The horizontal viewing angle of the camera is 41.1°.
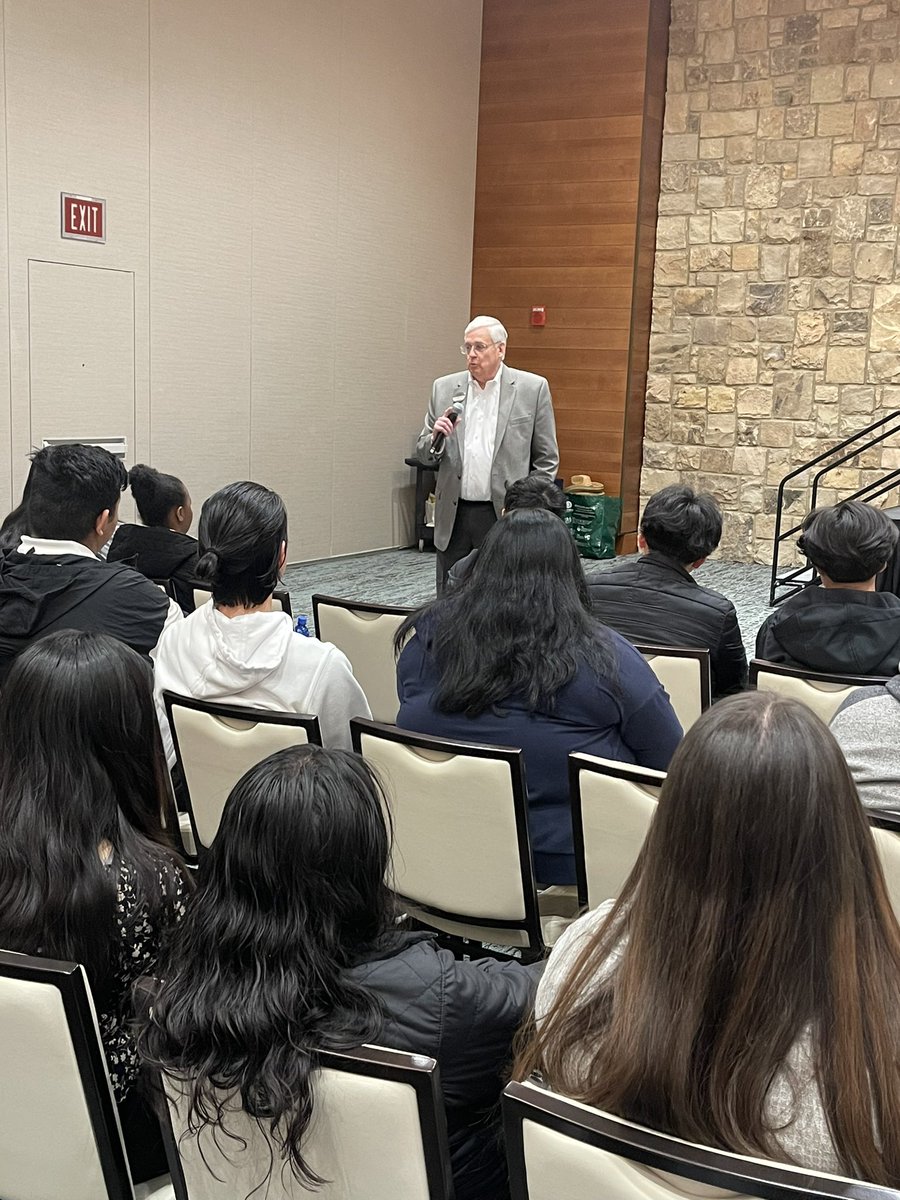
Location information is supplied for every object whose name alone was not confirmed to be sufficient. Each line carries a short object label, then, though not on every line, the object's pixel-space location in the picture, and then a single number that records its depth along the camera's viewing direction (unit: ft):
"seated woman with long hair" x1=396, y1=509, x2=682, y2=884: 8.01
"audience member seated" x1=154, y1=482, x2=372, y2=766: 8.92
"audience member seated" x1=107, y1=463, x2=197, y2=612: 14.03
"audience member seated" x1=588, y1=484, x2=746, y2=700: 11.37
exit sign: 21.47
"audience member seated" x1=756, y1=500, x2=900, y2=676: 10.25
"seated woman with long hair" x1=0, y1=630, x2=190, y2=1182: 5.11
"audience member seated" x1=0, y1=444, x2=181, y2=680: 10.07
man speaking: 19.52
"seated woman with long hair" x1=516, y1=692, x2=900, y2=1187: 3.69
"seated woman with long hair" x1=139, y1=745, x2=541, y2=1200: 4.04
